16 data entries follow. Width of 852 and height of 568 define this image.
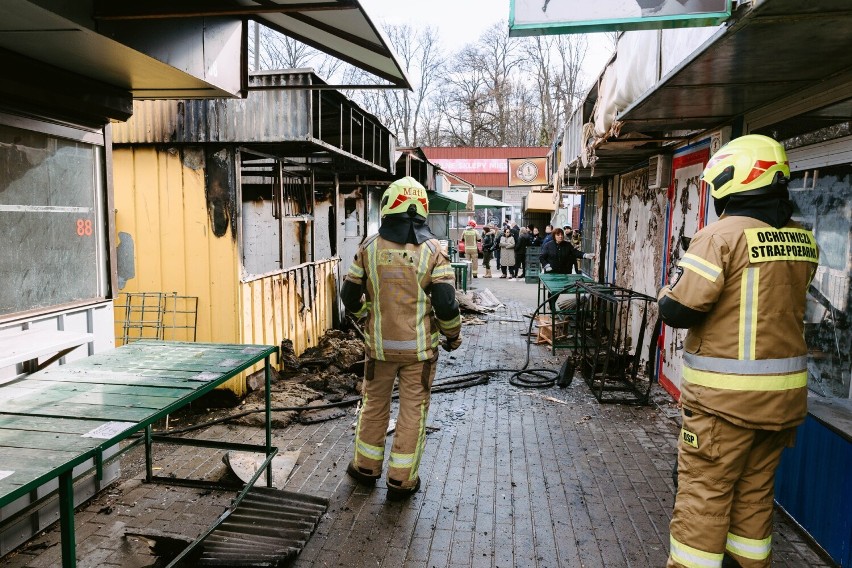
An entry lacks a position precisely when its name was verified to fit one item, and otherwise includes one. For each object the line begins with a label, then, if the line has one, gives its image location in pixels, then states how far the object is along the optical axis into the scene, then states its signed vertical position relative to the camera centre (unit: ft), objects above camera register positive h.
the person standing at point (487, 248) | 72.59 -1.52
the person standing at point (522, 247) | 62.39 -1.20
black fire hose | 23.03 -5.77
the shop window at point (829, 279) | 11.94 -0.86
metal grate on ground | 10.74 -5.84
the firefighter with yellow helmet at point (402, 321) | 13.52 -2.01
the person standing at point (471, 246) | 63.98 -1.14
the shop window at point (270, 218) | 26.13 +0.79
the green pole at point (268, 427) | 13.19 -4.40
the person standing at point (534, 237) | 63.77 -0.11
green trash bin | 45.03 -3.00
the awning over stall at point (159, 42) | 10.05 +3.66
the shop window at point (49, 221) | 12.03 +0.24
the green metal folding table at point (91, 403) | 6.75 -2.55
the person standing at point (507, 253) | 66.08 -1.92
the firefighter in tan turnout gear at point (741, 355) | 8.96 -1.81
